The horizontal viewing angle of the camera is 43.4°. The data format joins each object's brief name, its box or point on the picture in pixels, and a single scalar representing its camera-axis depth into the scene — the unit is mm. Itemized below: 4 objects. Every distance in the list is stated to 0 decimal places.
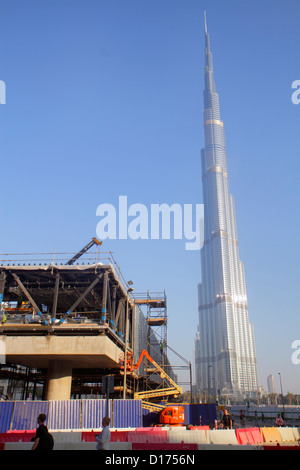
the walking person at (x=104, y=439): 10430
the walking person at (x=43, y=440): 8828
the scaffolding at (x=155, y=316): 50562
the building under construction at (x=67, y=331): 28031
